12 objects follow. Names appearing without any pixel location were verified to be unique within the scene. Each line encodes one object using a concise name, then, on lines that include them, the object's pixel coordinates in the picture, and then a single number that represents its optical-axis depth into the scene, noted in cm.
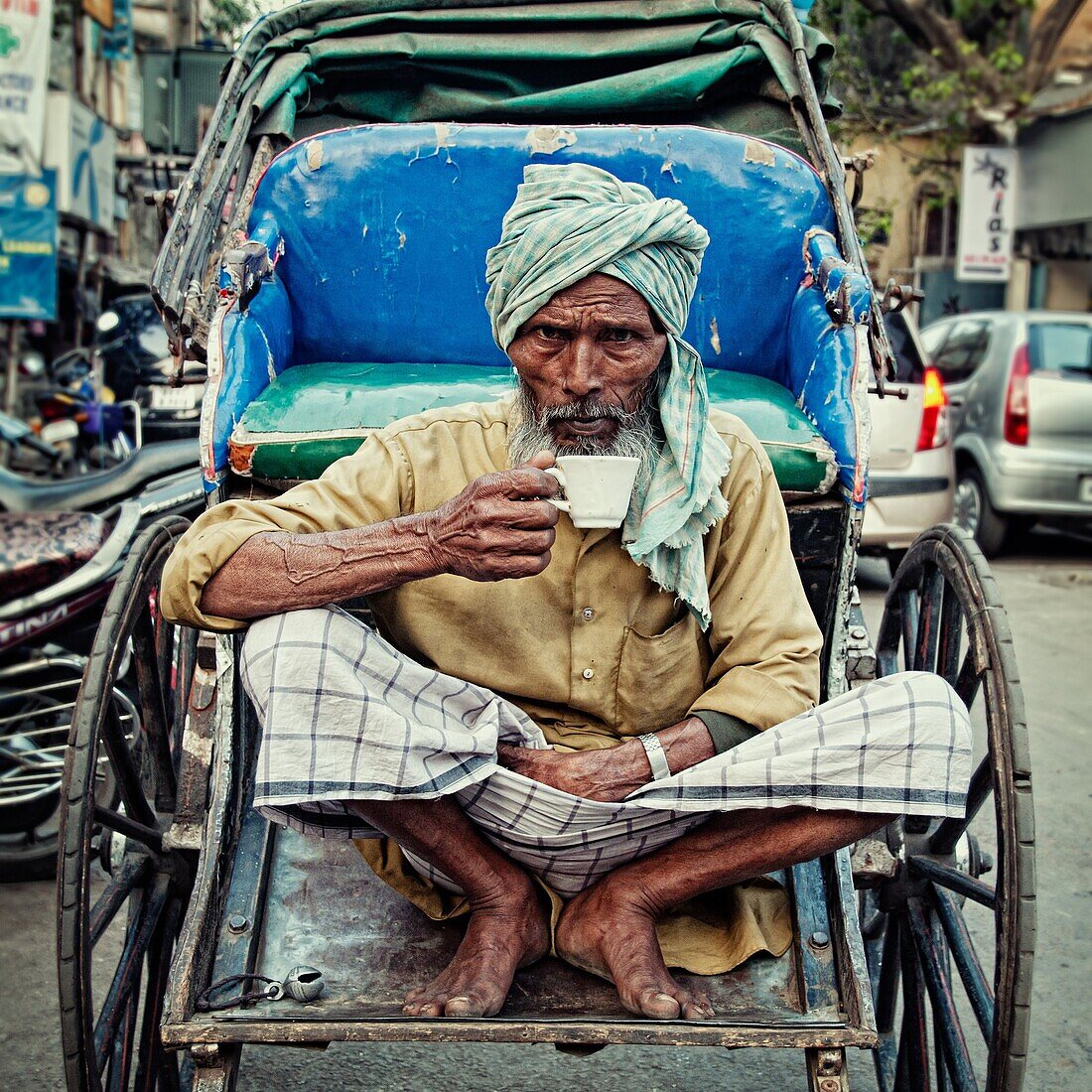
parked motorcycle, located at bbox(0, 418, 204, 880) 364
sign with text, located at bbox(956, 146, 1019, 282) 1497
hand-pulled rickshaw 202
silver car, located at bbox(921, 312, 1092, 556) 854
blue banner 963
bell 207
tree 1386
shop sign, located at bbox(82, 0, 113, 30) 1281
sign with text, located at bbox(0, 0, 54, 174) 934
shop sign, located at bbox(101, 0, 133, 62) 1509
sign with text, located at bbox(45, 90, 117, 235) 1036
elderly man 198
